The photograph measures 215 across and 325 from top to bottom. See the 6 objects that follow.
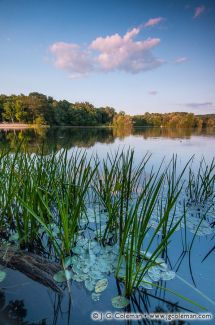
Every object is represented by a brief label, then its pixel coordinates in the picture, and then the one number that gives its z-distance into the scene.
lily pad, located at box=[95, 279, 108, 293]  1.57
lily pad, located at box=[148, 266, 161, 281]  1.74
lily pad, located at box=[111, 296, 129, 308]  1.49
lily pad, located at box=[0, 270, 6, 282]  1.56
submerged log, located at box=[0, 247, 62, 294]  1.66
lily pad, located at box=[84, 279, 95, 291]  1.60
